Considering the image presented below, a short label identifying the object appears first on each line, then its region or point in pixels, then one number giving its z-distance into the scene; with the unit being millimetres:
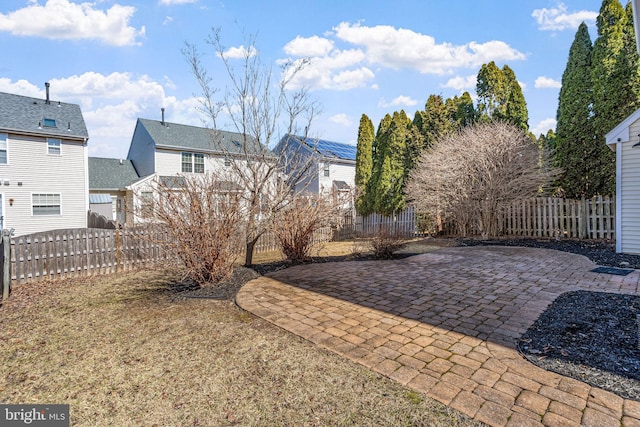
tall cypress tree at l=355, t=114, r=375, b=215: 18766
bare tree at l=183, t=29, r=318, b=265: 6426
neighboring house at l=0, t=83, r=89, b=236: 14844
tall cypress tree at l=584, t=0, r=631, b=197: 11562
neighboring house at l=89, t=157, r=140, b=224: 20625
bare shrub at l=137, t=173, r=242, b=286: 4902
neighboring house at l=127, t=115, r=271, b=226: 21031
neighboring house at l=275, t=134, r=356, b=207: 22750
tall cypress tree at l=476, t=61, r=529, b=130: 13852
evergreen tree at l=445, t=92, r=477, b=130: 15945
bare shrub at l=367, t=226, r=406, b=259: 7953
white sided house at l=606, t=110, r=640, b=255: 7906
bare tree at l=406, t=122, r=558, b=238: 11125
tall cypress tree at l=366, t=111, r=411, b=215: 16047
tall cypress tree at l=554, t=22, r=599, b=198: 12227
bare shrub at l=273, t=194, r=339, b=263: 7426
